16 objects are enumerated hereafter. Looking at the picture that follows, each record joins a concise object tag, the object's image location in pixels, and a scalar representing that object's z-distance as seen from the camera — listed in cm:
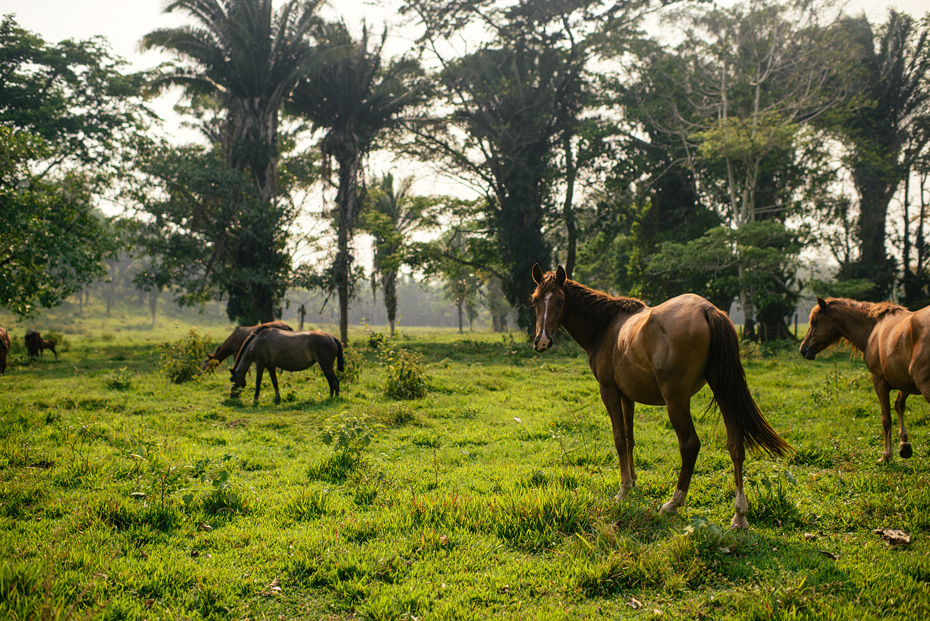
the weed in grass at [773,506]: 429
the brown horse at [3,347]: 1331
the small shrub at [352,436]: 615
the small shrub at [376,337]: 1394
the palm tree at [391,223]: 2400
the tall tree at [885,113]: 2327
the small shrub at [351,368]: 1212
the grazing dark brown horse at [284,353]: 1030
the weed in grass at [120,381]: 1103
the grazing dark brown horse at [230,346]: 1330
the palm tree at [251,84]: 2044
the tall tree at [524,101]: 2289
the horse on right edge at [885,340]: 541
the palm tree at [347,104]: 2322
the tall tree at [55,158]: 1371
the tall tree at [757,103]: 1792
